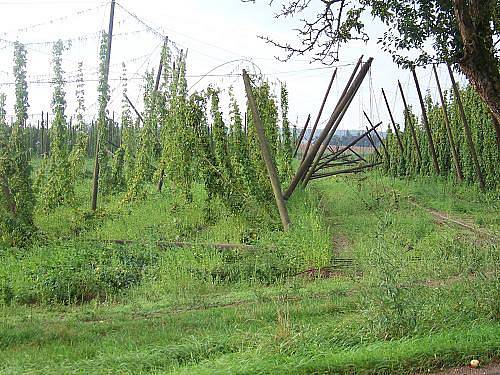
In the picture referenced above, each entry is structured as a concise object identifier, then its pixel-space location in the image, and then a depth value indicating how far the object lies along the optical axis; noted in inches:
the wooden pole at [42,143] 935.2
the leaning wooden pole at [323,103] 649.9
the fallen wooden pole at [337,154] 652.7
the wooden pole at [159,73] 618.2
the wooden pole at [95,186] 511.5
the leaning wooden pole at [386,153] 904.2
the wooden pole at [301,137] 802.2
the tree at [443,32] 241.9
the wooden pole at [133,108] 652.7
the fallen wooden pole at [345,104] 454.0
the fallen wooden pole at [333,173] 638.7
